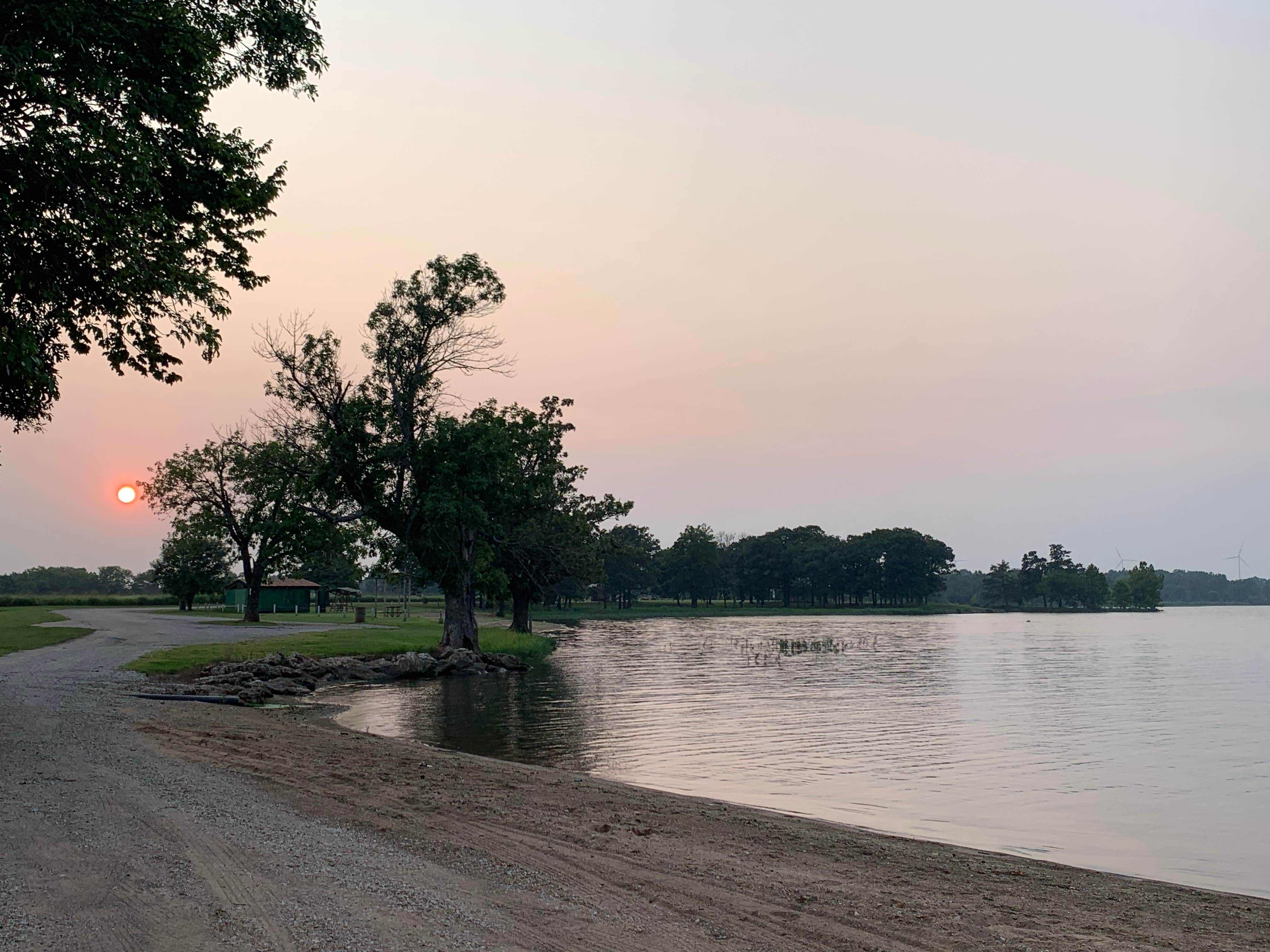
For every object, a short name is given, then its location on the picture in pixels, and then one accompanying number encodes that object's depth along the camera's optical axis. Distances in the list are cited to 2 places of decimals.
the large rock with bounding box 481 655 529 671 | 41.97
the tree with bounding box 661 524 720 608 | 189.38
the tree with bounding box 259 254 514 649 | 39.31
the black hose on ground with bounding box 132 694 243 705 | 23.59
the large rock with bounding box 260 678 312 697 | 29.17
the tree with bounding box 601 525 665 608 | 176.88
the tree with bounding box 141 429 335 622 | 65.25
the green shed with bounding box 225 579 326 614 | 91.12
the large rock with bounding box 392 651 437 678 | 37.53
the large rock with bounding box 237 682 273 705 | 26.70
